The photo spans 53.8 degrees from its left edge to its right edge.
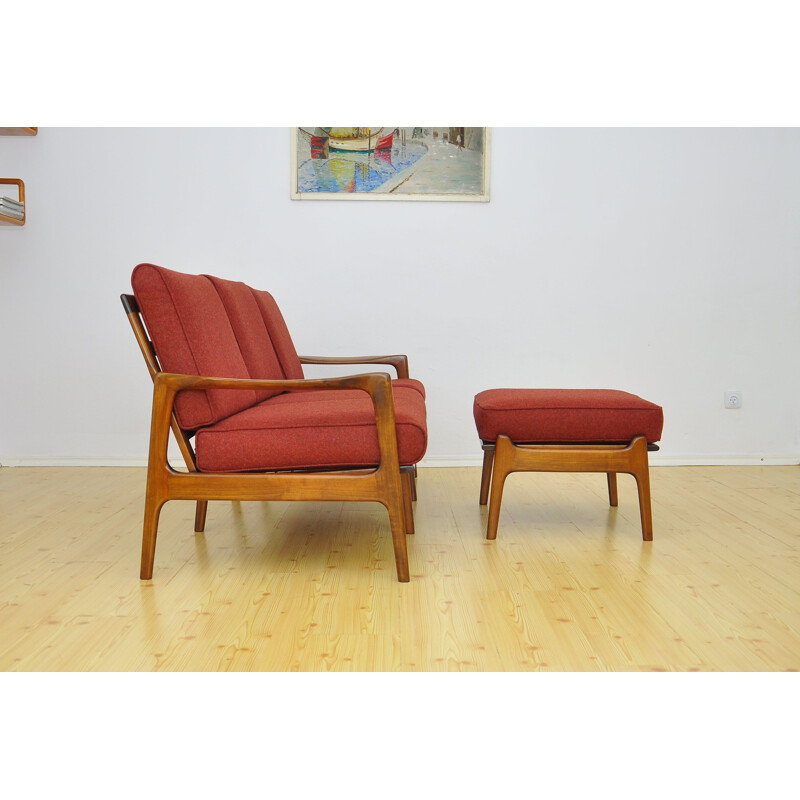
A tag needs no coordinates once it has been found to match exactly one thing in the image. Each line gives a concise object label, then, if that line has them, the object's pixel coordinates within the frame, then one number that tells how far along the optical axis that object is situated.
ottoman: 2.58
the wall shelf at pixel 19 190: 3.81
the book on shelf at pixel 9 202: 3.71
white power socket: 4.22
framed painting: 4.00
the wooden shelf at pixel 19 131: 3.89
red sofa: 2.17
